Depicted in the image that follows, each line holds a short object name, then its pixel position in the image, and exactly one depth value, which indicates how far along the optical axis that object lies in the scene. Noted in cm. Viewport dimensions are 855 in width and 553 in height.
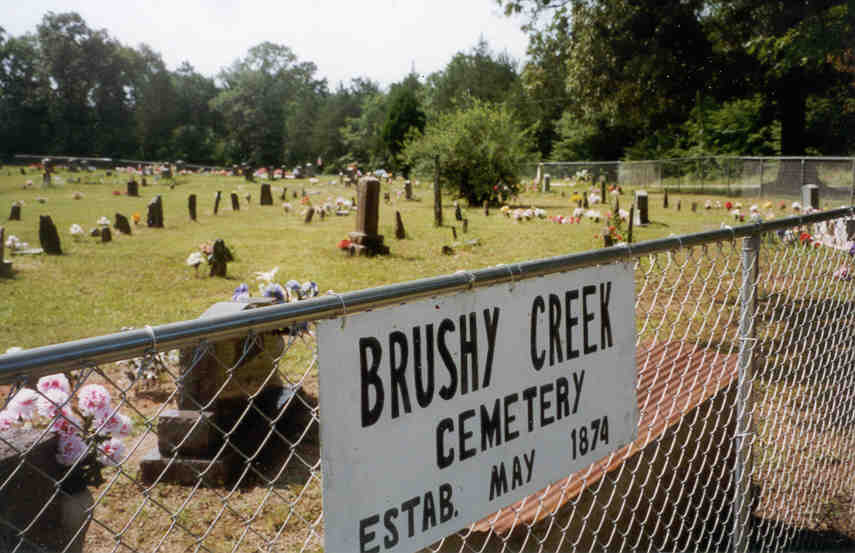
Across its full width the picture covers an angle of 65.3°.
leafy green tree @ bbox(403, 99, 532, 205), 2055
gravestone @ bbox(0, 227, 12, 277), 1016
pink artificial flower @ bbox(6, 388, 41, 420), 271
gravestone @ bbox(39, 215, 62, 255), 1206
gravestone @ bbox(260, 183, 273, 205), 2212
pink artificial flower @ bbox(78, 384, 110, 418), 300
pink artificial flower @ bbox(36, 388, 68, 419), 280
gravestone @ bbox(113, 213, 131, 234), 1453
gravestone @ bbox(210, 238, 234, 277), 1019
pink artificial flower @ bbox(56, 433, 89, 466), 263
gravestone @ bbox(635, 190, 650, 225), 1638
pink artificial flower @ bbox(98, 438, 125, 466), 302
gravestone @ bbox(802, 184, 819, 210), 1720
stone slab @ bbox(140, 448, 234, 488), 399
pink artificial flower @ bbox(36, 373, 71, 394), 285
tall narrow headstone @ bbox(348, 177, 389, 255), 1182
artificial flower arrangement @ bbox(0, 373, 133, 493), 268
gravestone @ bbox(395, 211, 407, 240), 1385
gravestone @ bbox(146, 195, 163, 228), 1584
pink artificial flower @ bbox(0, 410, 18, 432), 269
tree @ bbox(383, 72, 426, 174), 4309
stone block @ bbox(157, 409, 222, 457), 398
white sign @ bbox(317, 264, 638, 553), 135
